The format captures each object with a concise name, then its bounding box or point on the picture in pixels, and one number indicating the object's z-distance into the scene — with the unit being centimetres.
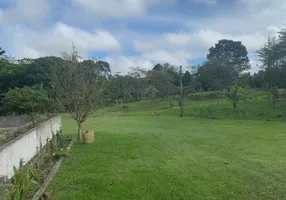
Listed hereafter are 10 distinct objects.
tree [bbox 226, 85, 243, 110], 1970
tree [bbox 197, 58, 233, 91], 3395
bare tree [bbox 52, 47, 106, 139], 873
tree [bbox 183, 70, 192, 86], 4178
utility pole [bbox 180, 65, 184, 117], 2035
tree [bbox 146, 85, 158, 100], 3255
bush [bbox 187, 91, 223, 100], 3082
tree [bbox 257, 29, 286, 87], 2418
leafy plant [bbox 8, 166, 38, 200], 304
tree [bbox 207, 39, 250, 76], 4344
